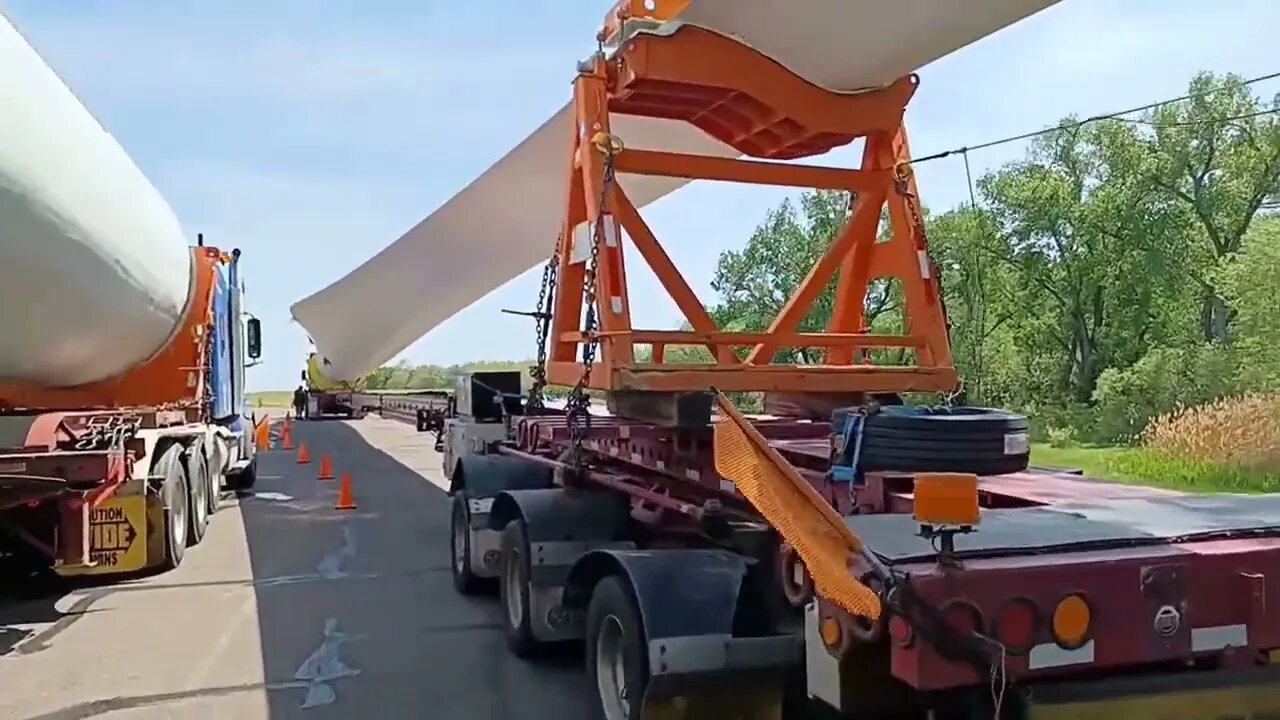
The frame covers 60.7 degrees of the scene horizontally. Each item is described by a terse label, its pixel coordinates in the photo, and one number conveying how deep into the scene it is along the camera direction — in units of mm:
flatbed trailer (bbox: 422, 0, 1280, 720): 3027
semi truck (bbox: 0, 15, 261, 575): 6449
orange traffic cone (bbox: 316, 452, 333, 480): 17641
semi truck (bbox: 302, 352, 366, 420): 37156
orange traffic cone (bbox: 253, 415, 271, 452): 25312
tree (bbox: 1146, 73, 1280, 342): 28953
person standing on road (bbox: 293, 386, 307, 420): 39188
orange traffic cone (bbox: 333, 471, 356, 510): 13715
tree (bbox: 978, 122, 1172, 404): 28781
